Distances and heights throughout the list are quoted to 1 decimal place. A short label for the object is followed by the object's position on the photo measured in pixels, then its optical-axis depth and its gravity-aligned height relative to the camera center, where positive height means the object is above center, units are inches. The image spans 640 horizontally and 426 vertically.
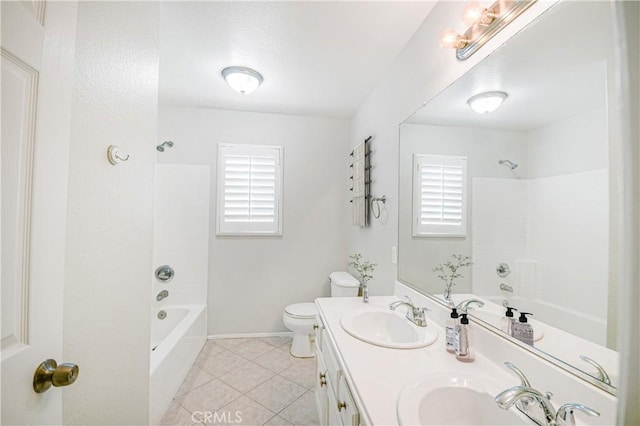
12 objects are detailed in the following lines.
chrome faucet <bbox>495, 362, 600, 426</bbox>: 25.2 -17.1
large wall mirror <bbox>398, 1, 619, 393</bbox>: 29.5 +5.0
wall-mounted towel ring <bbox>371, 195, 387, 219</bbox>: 84.2 +4.9
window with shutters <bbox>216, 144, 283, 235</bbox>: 117.4 +11.7
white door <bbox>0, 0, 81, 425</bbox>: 24.0 +1.8
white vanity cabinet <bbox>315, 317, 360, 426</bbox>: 40.0 -29.7
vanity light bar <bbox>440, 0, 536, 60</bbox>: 40.2 +31.7
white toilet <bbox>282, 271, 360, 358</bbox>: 100.8 -37.8
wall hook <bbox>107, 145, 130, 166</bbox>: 42.2 +9.3
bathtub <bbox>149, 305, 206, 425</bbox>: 66.4 -41.6
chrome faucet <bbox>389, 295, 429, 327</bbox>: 53.9 -19.0
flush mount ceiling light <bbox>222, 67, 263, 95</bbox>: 85.3 +44.0
